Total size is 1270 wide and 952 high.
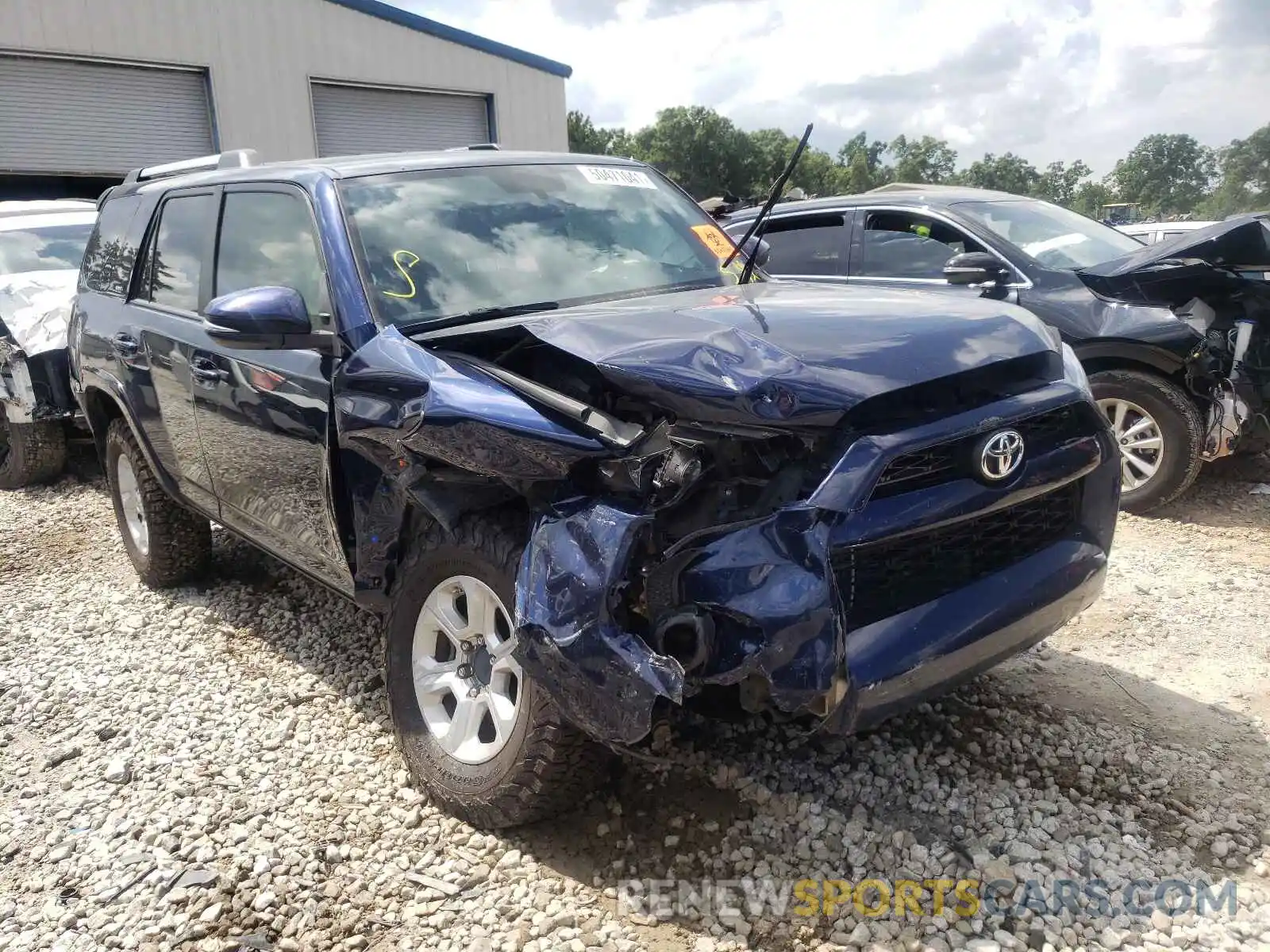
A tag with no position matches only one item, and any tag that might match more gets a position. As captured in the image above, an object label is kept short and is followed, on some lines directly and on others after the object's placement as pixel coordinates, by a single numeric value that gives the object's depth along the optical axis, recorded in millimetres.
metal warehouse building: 12758
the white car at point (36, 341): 6617
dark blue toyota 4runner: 2053
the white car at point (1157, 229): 13029
